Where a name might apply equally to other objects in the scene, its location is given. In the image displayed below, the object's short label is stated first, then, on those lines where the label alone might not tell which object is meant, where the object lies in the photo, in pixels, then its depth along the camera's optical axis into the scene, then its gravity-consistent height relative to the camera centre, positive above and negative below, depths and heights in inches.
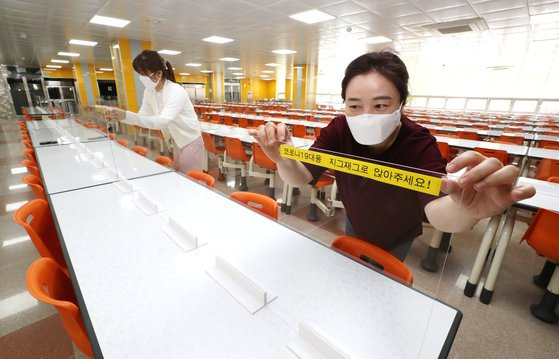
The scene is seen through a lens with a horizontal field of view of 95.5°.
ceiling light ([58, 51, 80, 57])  443.8 +68.0
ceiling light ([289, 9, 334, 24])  206.8 +70.8
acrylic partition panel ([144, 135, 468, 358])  29.6 -26.6
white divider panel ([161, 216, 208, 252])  48.3 -26.7
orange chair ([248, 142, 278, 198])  132.6 -32.2
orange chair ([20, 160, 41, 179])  91.4 -26.6
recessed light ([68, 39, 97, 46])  338.0 +67.9
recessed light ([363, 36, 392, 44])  281.0 +72.5
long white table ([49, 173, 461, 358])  29.6 -27.1
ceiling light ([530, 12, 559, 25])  187.9 +69.1
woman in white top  84.3 -5.4
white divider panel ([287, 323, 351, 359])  27.6 -26.5
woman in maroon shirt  30.4 -8.5
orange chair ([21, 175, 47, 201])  72.4 -26.3
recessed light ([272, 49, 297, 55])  384.4 +74.7
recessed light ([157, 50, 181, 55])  417.1 +73.0
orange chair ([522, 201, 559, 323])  63.4 -33.2
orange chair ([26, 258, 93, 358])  31.7 -27.1
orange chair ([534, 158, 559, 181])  115.3 -25.4
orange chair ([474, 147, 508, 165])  136.8 -22.4
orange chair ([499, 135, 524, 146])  194.5 -21.6
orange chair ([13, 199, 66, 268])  50.1 -29.2
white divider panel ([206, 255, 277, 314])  35.3 -26.8
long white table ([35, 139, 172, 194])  83.4 -26.9
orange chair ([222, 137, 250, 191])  146.3 -30.3
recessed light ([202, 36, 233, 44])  312.6 +73.2
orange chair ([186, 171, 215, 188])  83.8 -26.2
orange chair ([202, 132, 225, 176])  169.9 -32.0
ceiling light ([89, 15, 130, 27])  235.6 +68.4
